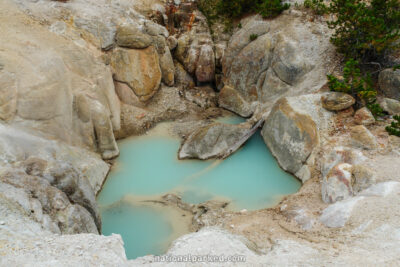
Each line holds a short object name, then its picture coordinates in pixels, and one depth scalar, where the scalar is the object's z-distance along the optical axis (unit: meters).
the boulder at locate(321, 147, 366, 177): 11.20
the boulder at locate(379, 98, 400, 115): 12.96
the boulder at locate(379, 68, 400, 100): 13.31
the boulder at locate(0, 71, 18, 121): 10.95
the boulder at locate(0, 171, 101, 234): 7.79
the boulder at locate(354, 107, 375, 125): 12.64
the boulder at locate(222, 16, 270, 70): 18.39
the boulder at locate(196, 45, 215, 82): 20.14
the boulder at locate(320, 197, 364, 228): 8.71
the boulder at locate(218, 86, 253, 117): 18.46
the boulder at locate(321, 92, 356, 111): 13.10
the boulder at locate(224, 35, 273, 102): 17.66
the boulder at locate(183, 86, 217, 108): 20.00
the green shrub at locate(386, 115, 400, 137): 11.67
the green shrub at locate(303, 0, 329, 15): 17.17
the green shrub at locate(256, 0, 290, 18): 18.67
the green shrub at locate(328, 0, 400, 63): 13.38
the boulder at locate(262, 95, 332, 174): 13.01
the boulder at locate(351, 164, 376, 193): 9.75
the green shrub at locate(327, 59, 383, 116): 12.65
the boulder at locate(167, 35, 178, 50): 20.17
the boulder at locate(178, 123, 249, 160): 14.92
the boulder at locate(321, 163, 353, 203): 10.04
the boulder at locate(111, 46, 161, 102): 17.38
